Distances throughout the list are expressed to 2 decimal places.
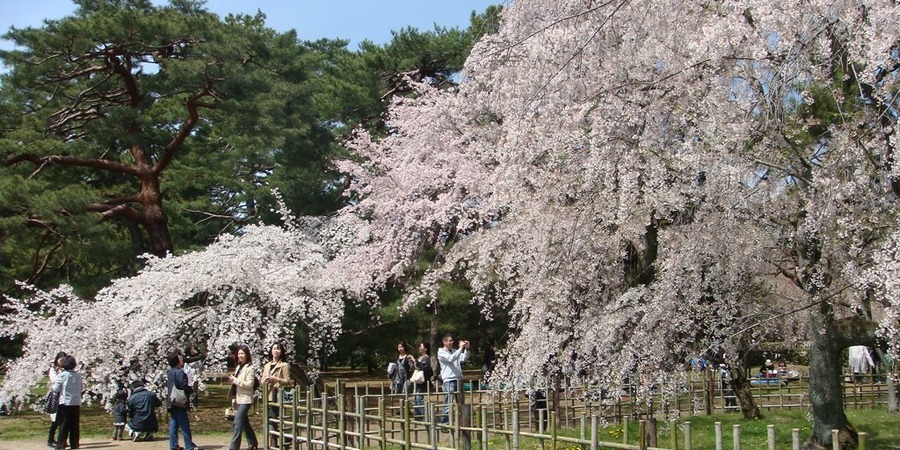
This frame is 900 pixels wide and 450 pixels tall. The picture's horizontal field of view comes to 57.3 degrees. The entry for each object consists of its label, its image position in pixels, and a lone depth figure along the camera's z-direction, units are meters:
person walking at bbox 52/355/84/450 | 10.15
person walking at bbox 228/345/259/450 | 9.23
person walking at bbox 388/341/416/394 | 13.09
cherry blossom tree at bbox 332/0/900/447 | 6.77
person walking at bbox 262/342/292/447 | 9.14
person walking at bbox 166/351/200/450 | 10.05
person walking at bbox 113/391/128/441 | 12.37
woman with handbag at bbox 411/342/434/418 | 12.22
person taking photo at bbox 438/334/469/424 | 11.50
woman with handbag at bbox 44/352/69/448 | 10.79
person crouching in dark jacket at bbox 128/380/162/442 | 10.99
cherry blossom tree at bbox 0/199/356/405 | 14.29
